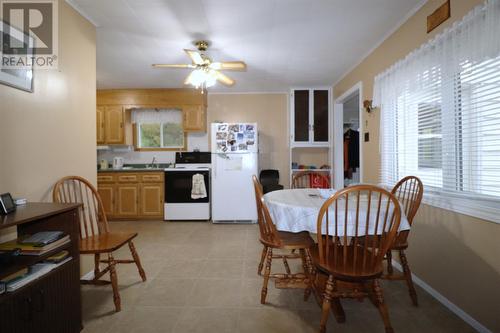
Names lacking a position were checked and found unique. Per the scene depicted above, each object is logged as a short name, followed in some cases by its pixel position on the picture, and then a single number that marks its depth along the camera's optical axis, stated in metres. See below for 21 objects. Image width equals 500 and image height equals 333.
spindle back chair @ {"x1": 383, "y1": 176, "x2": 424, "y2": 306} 1.73
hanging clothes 4.16
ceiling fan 2.50
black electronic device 1.17
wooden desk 1.08
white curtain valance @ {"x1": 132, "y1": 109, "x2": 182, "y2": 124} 4.66
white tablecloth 1.48
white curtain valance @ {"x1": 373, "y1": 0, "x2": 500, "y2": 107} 1.40
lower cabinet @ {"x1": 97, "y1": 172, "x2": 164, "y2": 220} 4.21
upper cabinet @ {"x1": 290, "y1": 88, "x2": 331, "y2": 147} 4.30
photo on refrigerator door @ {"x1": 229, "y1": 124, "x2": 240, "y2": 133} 3.96
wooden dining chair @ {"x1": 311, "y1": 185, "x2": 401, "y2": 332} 1.32
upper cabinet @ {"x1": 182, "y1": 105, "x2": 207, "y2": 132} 4.39
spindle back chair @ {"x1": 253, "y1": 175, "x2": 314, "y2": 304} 1.72
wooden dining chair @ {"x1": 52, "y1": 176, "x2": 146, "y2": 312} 1.73
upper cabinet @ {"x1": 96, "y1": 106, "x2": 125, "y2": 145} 4.37
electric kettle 4.52
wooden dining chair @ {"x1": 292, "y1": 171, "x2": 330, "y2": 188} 3.88
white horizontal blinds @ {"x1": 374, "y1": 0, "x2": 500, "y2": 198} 1.44
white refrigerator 3.95
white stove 4.14
